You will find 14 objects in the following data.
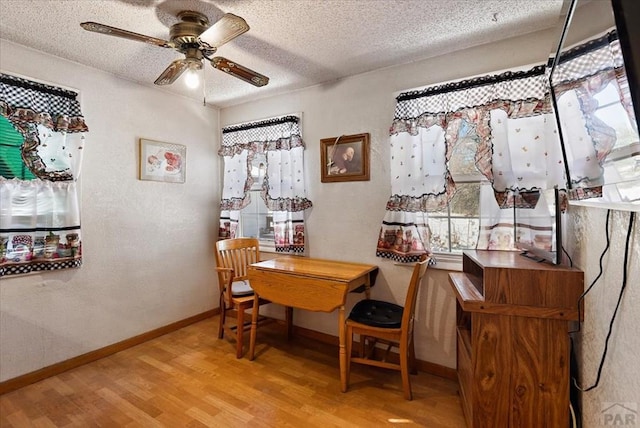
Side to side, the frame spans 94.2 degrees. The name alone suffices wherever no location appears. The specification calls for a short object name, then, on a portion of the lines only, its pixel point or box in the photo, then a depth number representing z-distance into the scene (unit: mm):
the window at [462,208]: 2113
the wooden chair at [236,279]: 2468
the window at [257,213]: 3082
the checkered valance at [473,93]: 1813
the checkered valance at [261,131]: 2771
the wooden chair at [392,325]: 1839
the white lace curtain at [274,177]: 2740
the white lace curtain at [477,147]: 1795
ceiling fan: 1431
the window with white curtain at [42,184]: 1972
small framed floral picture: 2726
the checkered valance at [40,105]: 1949
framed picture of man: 2450
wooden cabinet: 1319
